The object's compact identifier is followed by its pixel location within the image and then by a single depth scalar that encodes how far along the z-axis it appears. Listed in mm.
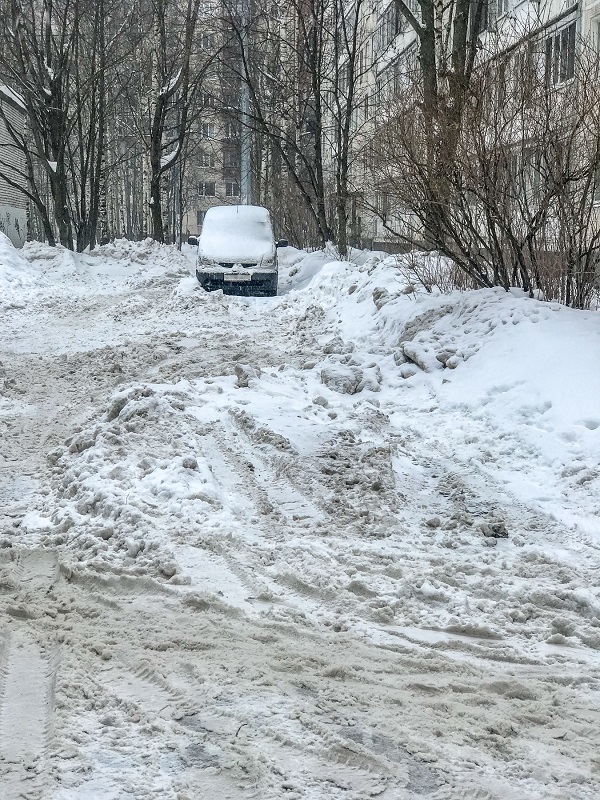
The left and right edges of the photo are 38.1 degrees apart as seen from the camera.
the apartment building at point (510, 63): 8680
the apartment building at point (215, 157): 25920
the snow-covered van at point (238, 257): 17250
